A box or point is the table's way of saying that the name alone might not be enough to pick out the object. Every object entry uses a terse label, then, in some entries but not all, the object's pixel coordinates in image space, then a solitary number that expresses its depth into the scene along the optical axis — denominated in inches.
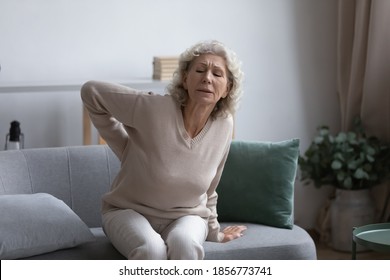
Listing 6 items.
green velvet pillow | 190.1
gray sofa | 171.8
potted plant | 239.4
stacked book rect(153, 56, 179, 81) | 226.3
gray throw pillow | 162.9
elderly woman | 166.6
